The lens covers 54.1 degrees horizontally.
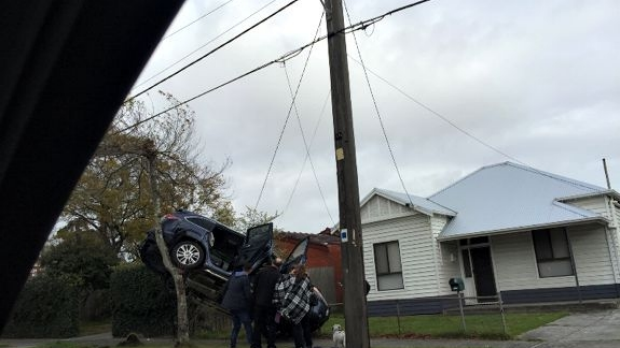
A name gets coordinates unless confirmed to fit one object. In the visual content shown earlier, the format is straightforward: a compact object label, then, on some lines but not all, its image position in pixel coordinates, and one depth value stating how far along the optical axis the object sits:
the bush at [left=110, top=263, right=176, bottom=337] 17.05
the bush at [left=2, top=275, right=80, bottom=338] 20.20
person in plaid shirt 10.48
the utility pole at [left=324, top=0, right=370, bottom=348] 8.74
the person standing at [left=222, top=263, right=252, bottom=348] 11.32
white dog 9.97
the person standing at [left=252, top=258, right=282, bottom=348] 10.75
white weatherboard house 18.64
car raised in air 12.44
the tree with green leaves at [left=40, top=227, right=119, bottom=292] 26.88
